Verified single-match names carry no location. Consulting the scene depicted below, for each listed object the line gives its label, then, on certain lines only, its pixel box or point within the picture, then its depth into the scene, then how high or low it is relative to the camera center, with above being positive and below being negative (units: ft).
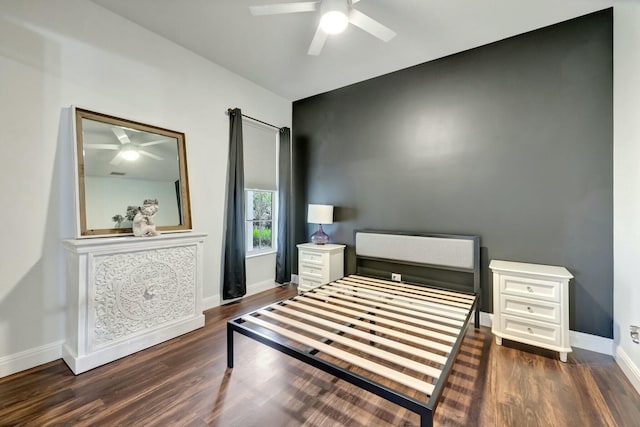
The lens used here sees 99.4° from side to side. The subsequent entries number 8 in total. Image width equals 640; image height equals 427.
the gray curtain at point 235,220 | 10.71 -0.28
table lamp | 11.96 -0.08
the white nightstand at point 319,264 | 11.36 -2.21
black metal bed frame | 3.75 -2.66
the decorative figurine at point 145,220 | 7.70 -0.21
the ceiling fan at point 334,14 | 6.31 +4.72
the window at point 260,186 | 12.11 +1.27
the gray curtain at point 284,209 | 13.07 +0.20
